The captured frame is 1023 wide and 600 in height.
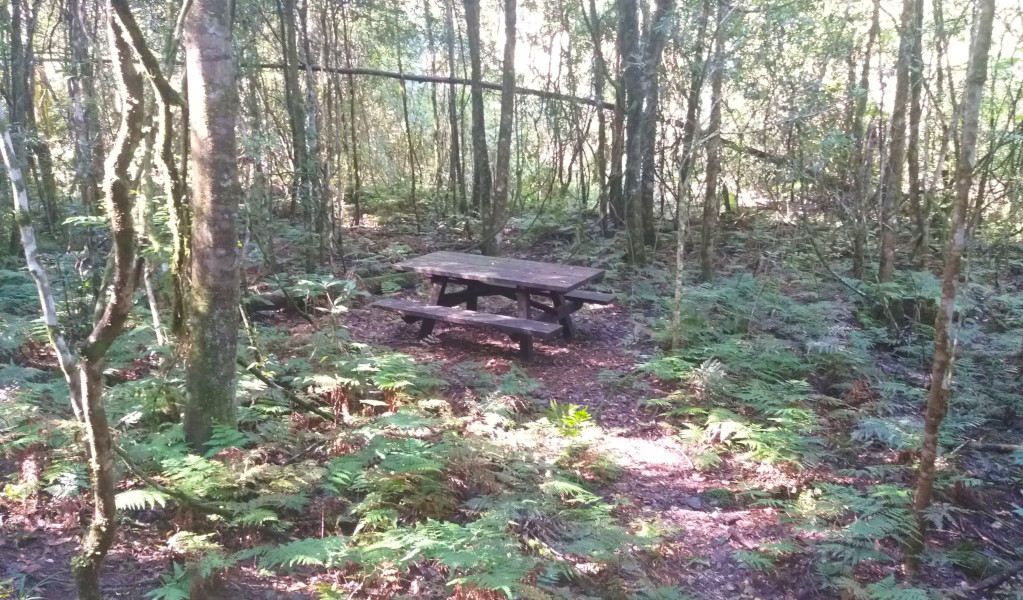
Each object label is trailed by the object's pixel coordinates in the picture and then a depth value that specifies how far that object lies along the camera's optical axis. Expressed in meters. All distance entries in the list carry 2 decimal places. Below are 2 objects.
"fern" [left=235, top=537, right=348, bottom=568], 3.06
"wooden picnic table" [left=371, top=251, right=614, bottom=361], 7.03
